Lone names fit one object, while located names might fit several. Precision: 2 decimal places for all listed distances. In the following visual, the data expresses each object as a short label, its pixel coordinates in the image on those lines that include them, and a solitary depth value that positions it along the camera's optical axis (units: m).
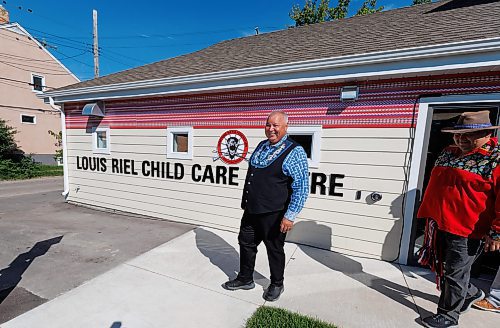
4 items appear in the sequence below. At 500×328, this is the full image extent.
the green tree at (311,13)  11.75
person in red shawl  1.66
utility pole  10.11
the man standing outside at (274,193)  1.93
